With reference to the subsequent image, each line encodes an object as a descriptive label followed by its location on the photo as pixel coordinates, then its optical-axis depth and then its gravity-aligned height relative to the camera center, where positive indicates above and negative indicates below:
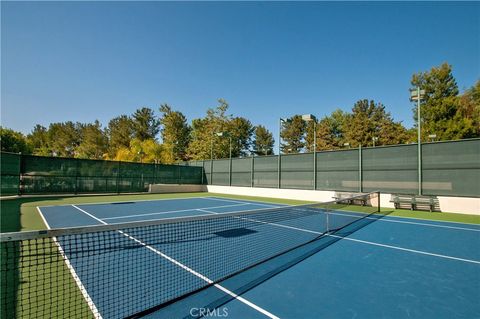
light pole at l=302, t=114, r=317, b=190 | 19.42 +0.62
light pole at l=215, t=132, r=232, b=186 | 27.59 -0.66
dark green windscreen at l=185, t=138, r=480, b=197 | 13.47 -0.08
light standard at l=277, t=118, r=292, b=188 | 22.52 -0.14
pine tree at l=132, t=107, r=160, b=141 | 55.53 +9.09
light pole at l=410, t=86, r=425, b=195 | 14.19 +1.42
